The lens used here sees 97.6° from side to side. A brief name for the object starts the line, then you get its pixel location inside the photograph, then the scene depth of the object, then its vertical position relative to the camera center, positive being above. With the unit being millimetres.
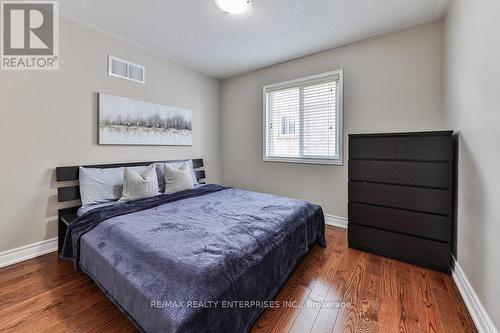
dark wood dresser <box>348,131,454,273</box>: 1904 -283
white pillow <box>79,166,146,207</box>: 2285 -224
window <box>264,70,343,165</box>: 3006 +687
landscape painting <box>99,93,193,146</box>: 2641 +572
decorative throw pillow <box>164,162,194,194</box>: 2840 -203
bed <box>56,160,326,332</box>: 1072 -574
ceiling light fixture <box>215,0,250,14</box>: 2023 +1510
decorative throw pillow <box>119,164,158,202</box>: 2391 -238
